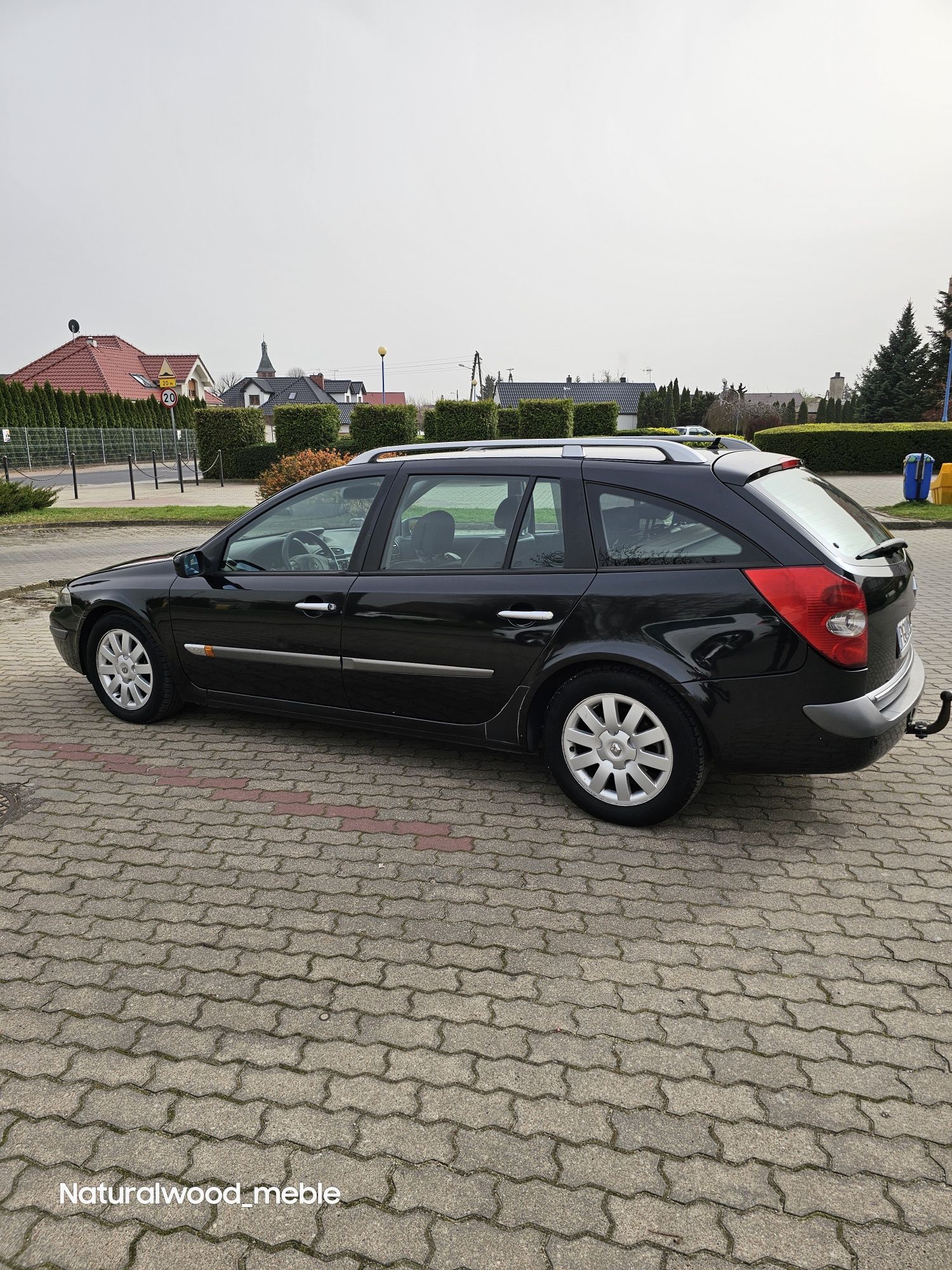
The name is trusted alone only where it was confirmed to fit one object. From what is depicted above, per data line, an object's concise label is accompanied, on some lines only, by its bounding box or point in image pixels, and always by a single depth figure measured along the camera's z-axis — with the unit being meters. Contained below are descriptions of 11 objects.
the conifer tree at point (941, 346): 49.12
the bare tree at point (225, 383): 113.50
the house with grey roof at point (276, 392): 84.88
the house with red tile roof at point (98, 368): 53.31
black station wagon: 3.50
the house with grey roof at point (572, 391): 89.75
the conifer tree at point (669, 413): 74.12
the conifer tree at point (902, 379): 50.19
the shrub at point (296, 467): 15.12
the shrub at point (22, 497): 18.33
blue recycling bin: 16.56
